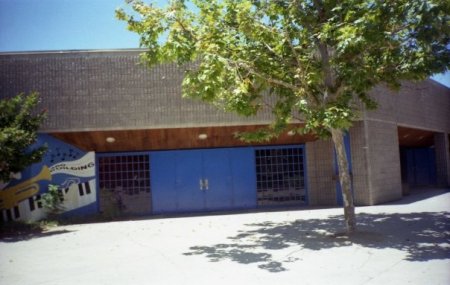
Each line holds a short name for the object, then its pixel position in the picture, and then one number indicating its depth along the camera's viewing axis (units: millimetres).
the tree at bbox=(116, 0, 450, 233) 8195
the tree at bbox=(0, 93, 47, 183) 11172
